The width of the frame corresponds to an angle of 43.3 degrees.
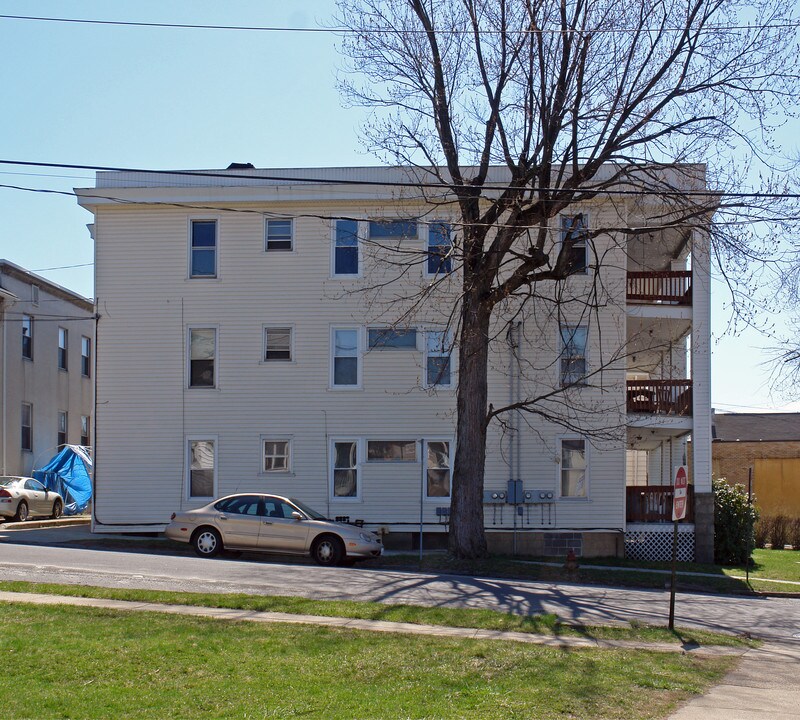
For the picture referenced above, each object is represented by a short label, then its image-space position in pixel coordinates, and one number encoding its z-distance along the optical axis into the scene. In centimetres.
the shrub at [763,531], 3612
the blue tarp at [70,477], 3475
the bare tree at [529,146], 2030
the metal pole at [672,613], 1352
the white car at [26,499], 2825
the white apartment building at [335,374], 2639
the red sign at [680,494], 1395
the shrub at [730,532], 2683
